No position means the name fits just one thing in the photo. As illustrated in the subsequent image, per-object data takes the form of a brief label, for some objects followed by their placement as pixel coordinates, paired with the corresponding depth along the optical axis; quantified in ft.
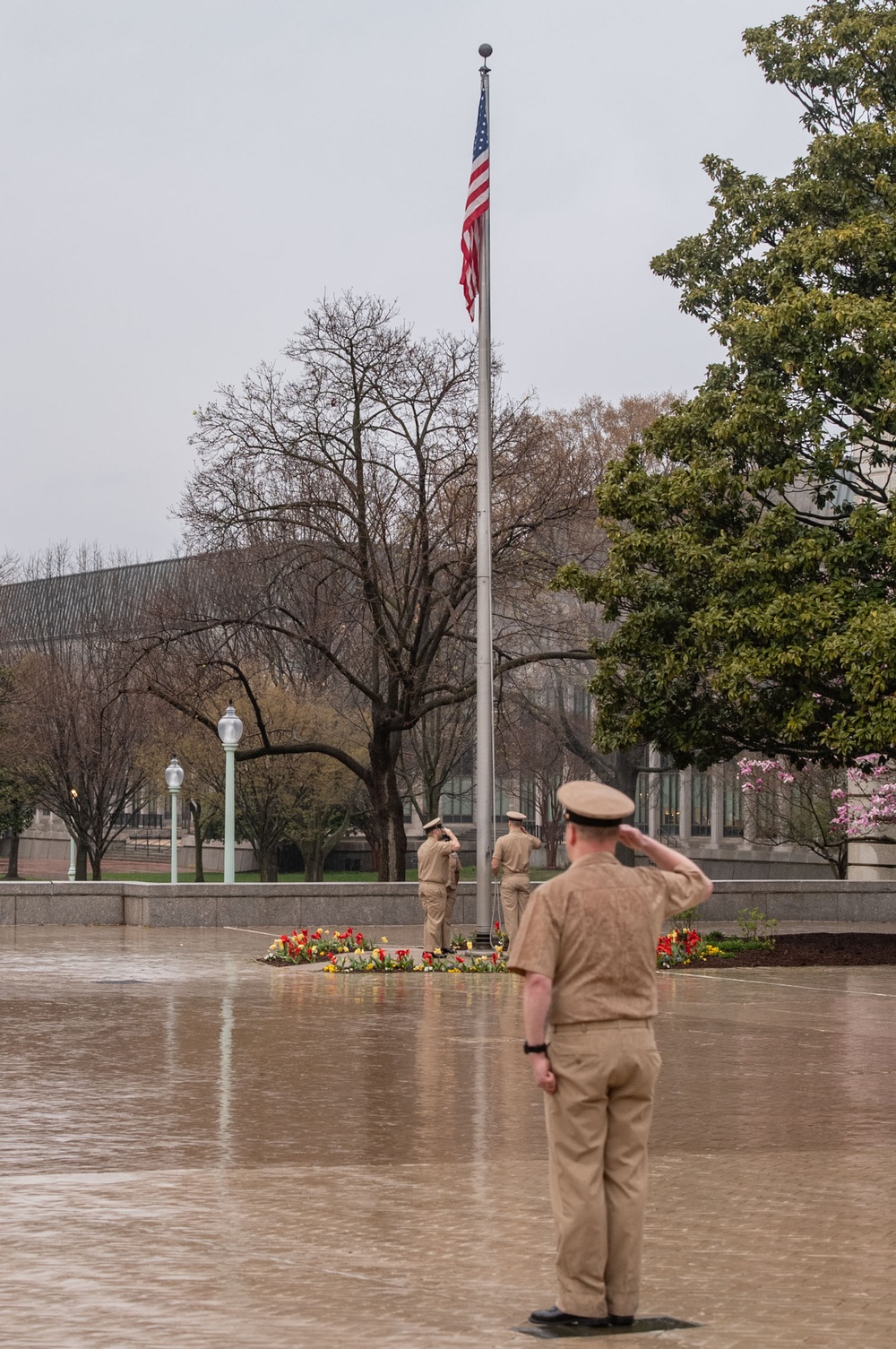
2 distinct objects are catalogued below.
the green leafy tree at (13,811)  196.65
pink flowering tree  113.29
